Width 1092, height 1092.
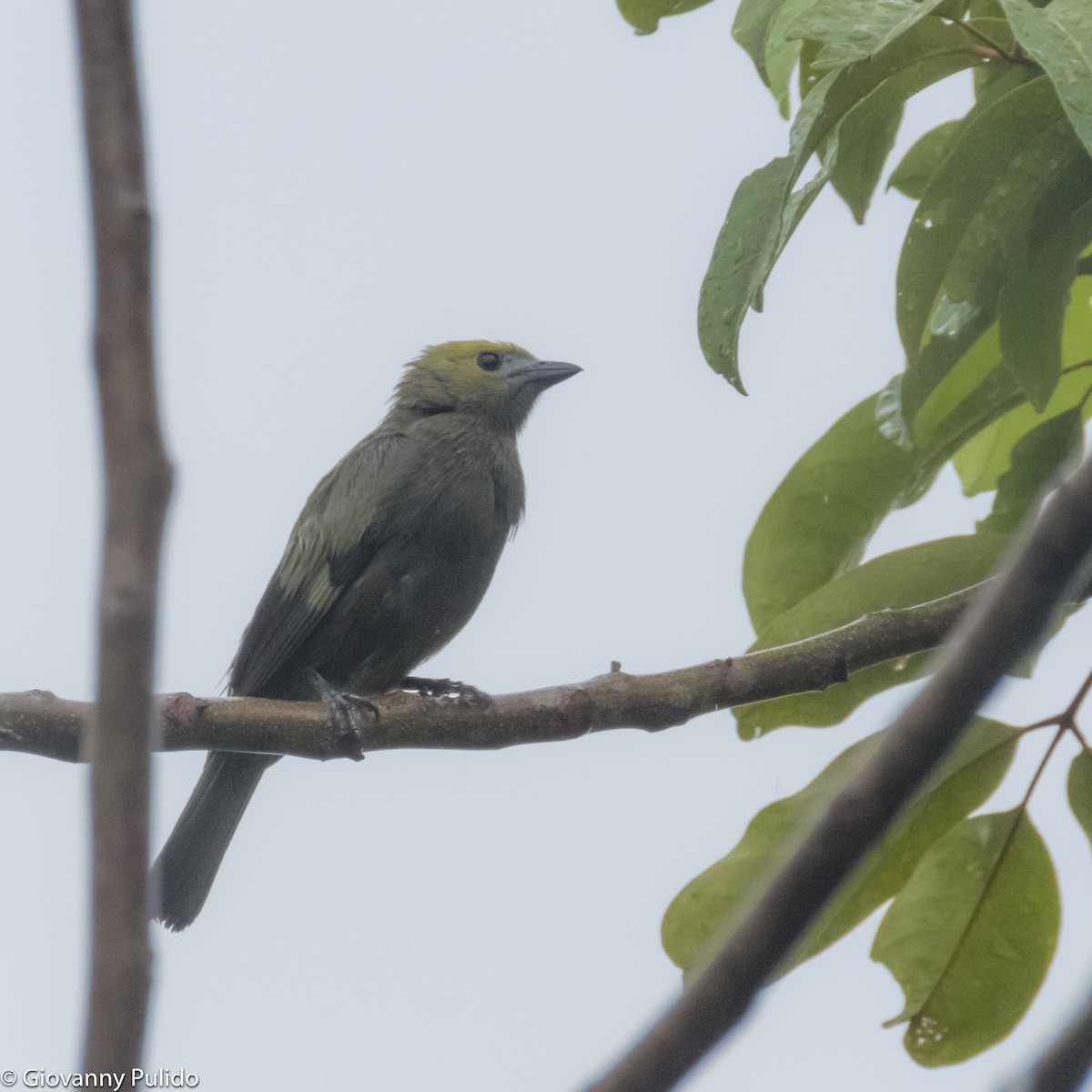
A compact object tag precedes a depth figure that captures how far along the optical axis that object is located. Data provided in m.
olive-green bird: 9.87
